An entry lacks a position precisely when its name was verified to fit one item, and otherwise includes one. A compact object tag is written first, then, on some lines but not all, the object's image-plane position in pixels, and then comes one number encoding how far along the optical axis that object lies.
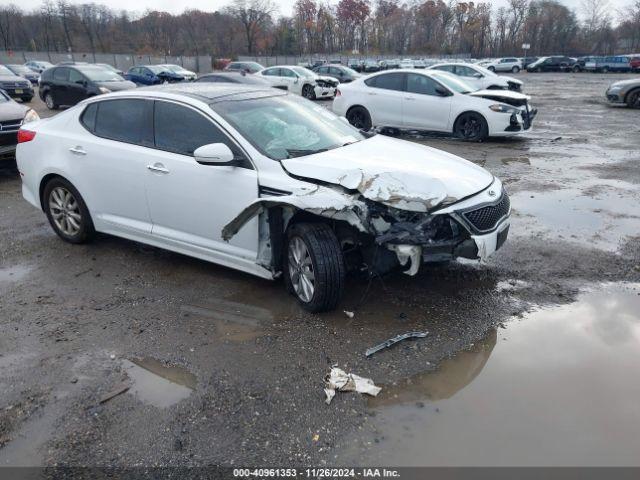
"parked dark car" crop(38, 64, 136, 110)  17.53
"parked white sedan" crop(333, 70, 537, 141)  11.63
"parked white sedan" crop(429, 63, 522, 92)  19.05
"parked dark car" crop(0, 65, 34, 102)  21.47
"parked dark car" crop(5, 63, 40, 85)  33.50
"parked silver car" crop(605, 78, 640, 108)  18.01
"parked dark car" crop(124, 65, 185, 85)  28.61
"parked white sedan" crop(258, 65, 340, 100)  23.19
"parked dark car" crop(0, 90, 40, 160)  8.66
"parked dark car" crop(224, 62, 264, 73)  29.66
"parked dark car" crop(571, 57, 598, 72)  49.43
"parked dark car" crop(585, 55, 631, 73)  46.12
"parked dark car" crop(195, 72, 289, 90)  17.38
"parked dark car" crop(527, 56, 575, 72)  51.22
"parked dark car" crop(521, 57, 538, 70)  57.79
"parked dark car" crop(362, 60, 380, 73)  53.15
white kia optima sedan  3.77
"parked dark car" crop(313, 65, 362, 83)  28.24
